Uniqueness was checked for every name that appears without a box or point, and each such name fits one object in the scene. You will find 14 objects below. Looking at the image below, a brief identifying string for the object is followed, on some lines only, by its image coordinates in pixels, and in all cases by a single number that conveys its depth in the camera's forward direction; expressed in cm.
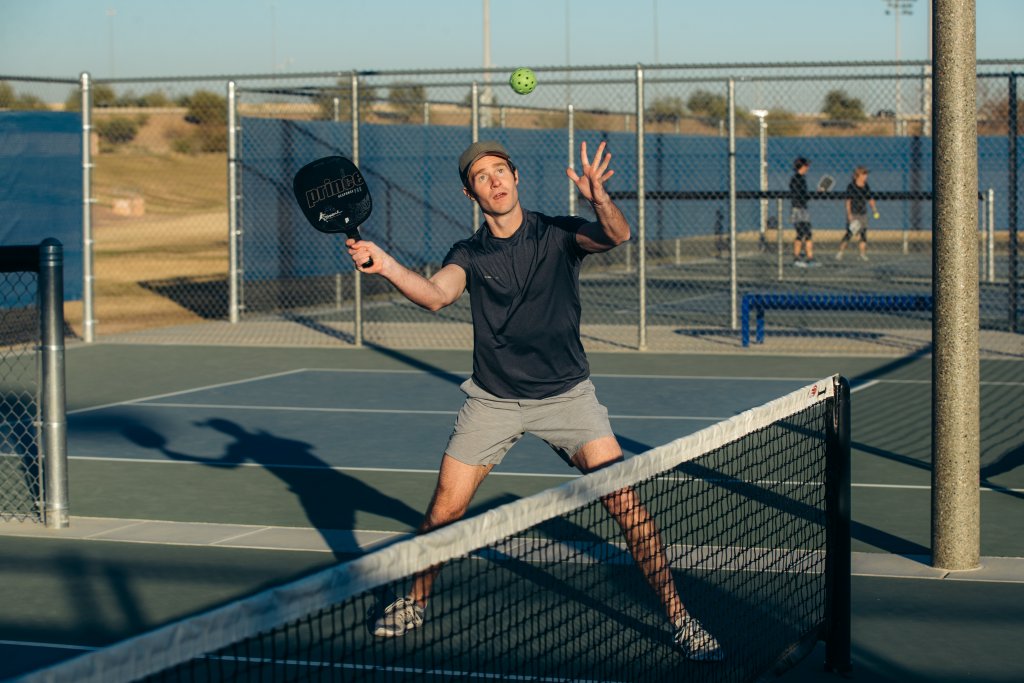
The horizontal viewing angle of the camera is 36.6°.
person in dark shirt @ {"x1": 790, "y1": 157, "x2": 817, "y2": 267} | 2458
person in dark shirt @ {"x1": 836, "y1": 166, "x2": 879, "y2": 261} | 2627
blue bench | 1445
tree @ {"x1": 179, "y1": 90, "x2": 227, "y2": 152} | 7131
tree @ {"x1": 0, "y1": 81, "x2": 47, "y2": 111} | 2177
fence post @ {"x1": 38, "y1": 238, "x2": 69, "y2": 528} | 821
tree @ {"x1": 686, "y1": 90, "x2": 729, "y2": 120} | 5488
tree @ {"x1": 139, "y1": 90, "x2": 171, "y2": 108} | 7519
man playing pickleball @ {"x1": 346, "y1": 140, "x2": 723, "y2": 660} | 598
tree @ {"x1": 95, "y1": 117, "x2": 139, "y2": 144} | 6975
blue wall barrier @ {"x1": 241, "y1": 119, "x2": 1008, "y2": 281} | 1959
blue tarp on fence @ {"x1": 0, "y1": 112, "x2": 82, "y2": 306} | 1644
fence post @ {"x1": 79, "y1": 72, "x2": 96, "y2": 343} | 1733
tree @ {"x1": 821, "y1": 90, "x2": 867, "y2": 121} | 3675
